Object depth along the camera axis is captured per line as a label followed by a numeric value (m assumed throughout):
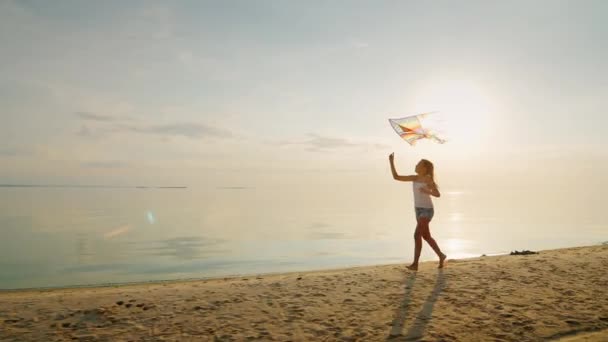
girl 10.12
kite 10.68
